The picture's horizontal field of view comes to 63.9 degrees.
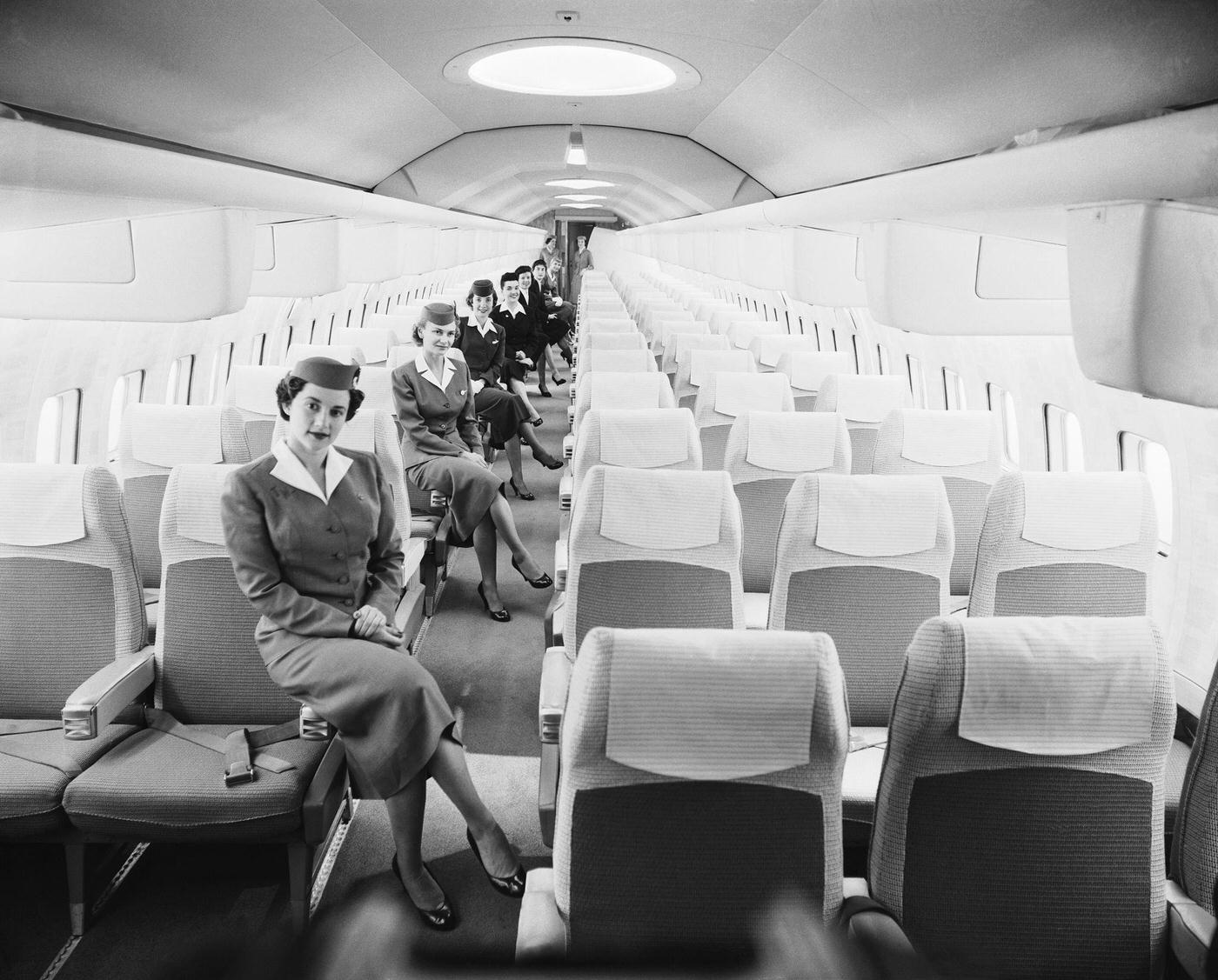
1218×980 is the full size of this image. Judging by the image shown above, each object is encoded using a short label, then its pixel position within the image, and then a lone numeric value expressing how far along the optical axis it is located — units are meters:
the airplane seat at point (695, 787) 1.86
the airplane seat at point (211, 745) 2.89
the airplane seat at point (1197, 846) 2.06
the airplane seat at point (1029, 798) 1.93
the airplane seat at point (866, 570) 3.33
